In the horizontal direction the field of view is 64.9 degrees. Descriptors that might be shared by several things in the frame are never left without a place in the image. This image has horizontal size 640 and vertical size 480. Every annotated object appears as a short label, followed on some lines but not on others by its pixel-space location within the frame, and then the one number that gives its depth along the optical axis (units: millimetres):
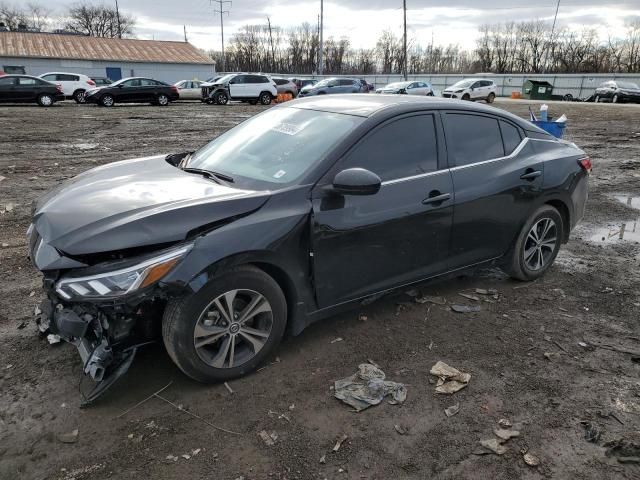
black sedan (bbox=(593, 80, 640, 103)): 36375
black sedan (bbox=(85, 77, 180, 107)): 25141
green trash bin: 44938
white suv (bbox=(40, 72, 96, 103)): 27141
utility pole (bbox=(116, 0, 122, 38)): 78250
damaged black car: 2748
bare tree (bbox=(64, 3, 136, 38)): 82875
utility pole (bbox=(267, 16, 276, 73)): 89062
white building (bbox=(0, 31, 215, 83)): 43844
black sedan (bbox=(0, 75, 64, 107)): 23094
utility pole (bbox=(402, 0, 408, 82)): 46219
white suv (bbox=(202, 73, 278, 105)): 28469
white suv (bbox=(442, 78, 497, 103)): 32625
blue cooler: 8812
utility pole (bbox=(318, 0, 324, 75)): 53078
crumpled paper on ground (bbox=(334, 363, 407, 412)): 3004
